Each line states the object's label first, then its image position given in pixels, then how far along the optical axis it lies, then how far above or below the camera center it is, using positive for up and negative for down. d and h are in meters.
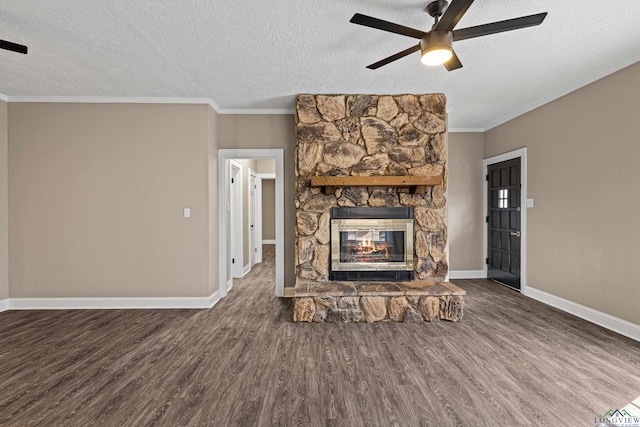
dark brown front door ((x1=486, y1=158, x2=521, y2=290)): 4.63 -0.21
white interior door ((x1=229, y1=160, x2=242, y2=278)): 5.22 -0.13
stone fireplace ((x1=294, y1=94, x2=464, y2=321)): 3.84 +0.22
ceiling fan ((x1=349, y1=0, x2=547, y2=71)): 1.89 +1.15
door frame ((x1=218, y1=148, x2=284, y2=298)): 4.32 +0.12
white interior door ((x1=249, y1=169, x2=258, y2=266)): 6.53 -0.15
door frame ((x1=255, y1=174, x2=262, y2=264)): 7.19 -0.22
